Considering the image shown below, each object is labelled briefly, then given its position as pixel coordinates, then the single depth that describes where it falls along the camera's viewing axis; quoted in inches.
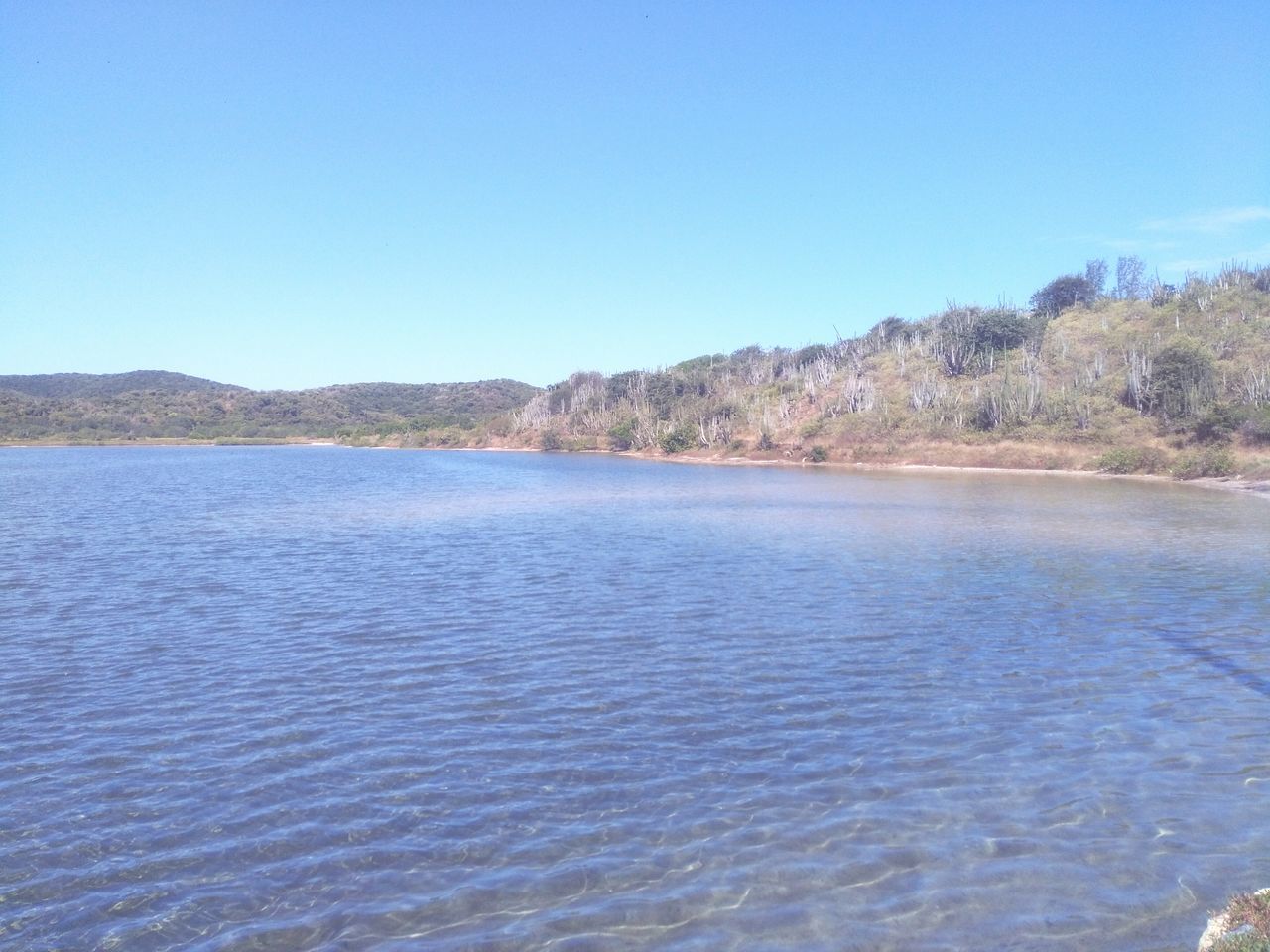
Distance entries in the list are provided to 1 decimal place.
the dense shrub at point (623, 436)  3885.3
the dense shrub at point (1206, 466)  1765.5
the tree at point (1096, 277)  4030.5
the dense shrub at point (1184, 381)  2158.0
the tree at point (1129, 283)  3815.5
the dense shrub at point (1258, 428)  1843.0
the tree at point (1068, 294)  3993.6
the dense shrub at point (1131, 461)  1982.9
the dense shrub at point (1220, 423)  1940.8
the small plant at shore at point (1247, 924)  198.7
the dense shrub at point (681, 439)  3440.0
